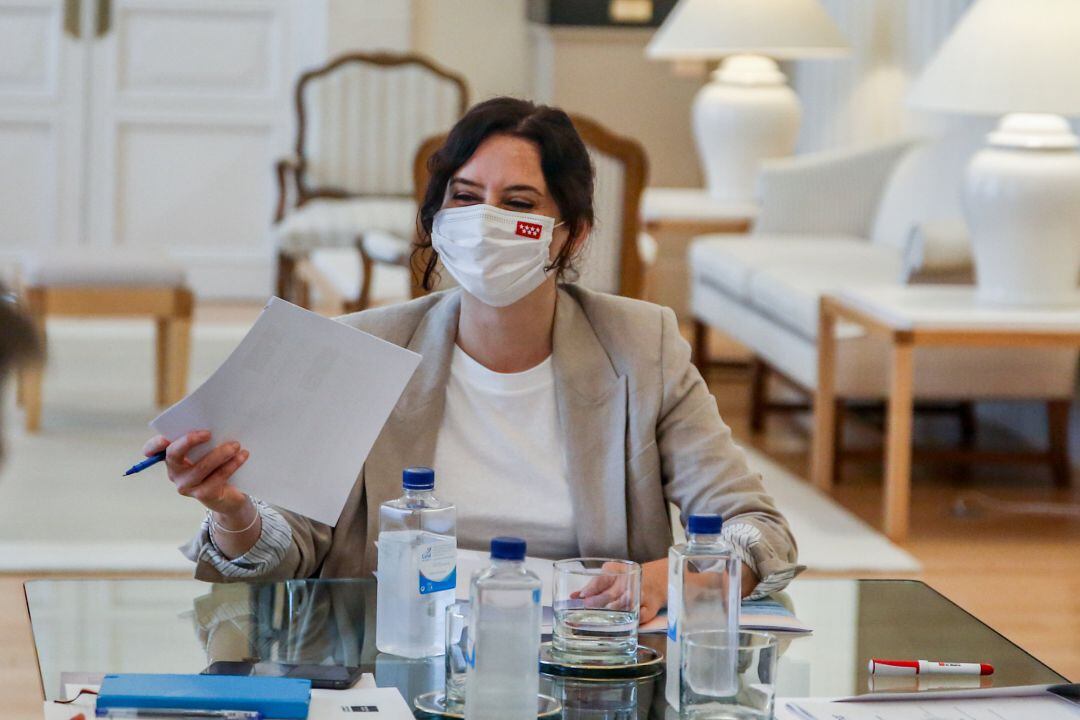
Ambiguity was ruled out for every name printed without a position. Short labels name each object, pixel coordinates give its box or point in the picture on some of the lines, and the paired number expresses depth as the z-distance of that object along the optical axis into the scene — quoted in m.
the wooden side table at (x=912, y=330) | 6.27
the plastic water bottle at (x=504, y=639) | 3.07
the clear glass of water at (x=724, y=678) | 3.15
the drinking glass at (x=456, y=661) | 3.19
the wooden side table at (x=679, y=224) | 9.56
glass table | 3.31
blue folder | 3.12
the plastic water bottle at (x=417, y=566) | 3.35
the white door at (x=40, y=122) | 11.71
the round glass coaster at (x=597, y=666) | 3.33
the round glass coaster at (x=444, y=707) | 3.19
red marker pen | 3.36
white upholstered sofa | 7.12
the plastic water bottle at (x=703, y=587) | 3.19
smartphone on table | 3.25
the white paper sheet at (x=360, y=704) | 3.17
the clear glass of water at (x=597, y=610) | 3.35
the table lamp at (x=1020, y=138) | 6.18
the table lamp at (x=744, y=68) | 9.84
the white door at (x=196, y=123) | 11.88
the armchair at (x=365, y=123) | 11.08
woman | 3.79
